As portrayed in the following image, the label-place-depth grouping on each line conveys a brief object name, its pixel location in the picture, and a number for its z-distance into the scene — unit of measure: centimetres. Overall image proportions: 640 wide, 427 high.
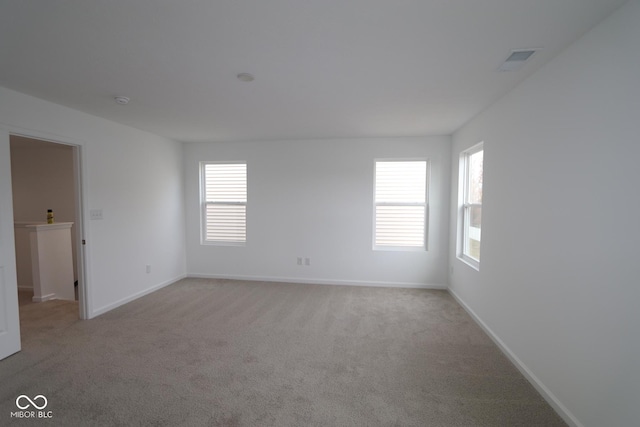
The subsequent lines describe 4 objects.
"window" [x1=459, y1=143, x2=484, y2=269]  353
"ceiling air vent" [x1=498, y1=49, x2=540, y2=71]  189
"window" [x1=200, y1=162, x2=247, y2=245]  507
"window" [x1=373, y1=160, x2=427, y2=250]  461
